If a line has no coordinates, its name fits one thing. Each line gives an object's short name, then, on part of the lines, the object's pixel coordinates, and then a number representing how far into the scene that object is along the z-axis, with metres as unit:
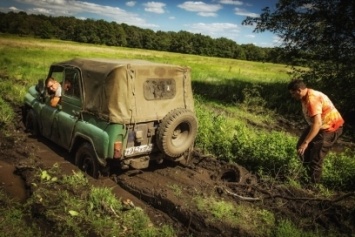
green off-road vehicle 5.26
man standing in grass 5.32
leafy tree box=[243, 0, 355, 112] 12.27
